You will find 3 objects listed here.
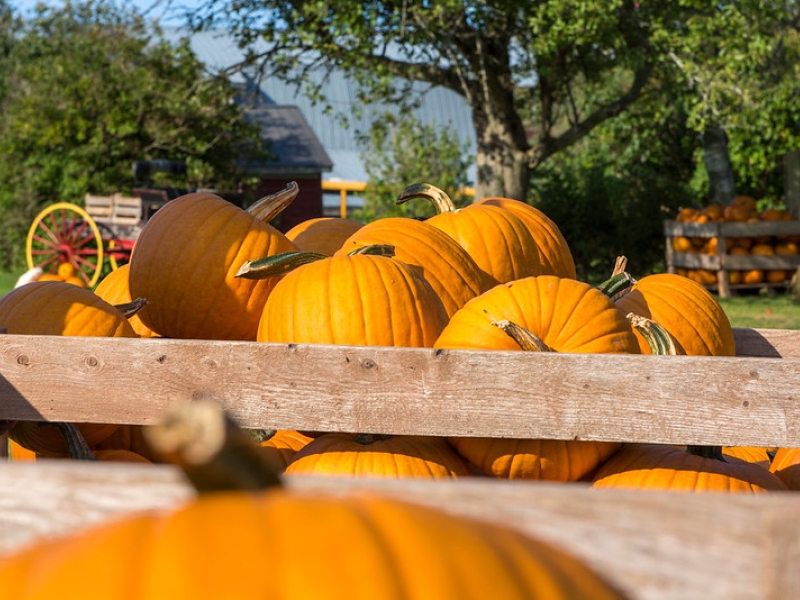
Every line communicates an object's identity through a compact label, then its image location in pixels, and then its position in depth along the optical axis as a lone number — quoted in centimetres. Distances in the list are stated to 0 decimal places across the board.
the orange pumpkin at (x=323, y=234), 306
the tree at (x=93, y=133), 1606
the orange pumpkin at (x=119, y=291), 305
